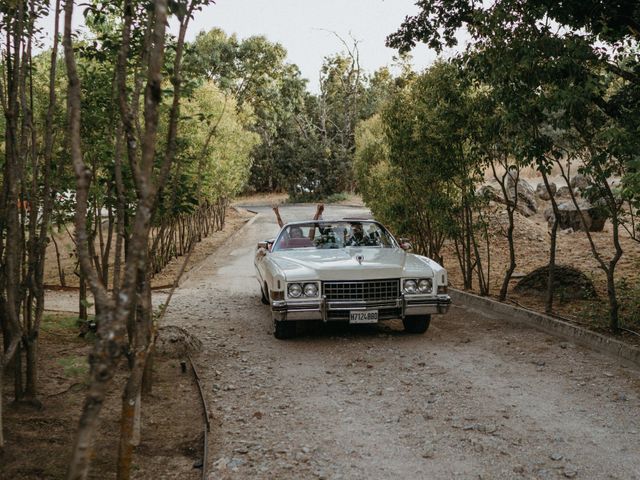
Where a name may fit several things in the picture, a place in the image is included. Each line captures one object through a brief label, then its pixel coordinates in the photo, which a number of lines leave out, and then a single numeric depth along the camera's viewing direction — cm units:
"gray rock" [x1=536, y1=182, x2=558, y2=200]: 2898
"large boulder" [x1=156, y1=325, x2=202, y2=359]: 839
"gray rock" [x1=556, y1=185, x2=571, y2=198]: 2820
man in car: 1027
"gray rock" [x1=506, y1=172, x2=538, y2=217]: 2562
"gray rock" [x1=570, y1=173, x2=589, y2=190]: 2911
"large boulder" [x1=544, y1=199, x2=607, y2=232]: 2080
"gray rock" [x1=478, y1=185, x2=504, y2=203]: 1201
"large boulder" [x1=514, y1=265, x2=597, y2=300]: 1212
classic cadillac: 859
